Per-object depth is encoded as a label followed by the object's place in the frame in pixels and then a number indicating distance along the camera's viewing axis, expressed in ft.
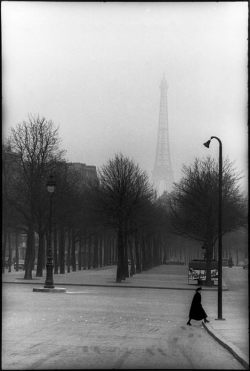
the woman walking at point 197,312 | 92.38
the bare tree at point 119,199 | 220.64
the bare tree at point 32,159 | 212.84
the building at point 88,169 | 596.29
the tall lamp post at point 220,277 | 96.47
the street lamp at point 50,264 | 165.48
